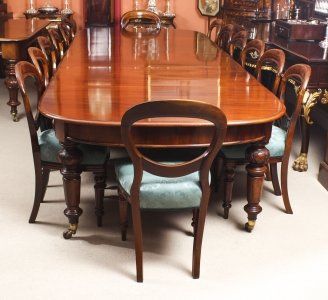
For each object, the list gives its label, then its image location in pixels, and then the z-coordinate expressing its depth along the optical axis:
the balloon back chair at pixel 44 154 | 2.46
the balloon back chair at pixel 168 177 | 1.82
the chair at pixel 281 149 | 2.60
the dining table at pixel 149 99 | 2.07
